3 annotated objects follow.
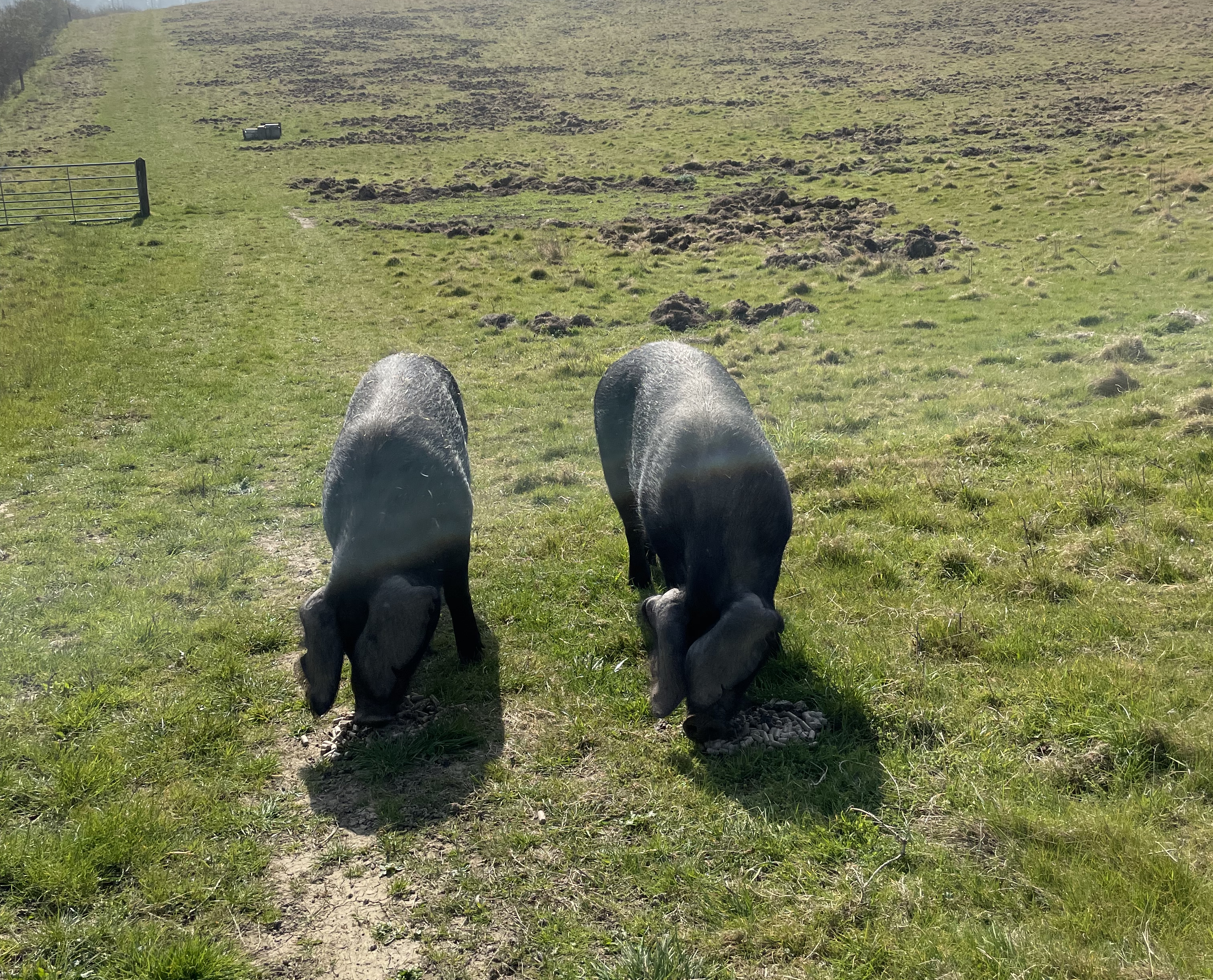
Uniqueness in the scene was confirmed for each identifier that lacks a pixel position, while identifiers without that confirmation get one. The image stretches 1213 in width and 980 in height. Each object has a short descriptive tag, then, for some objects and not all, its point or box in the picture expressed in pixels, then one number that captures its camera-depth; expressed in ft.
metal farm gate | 85.71
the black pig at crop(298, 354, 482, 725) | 17.30
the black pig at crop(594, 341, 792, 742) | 16.29
